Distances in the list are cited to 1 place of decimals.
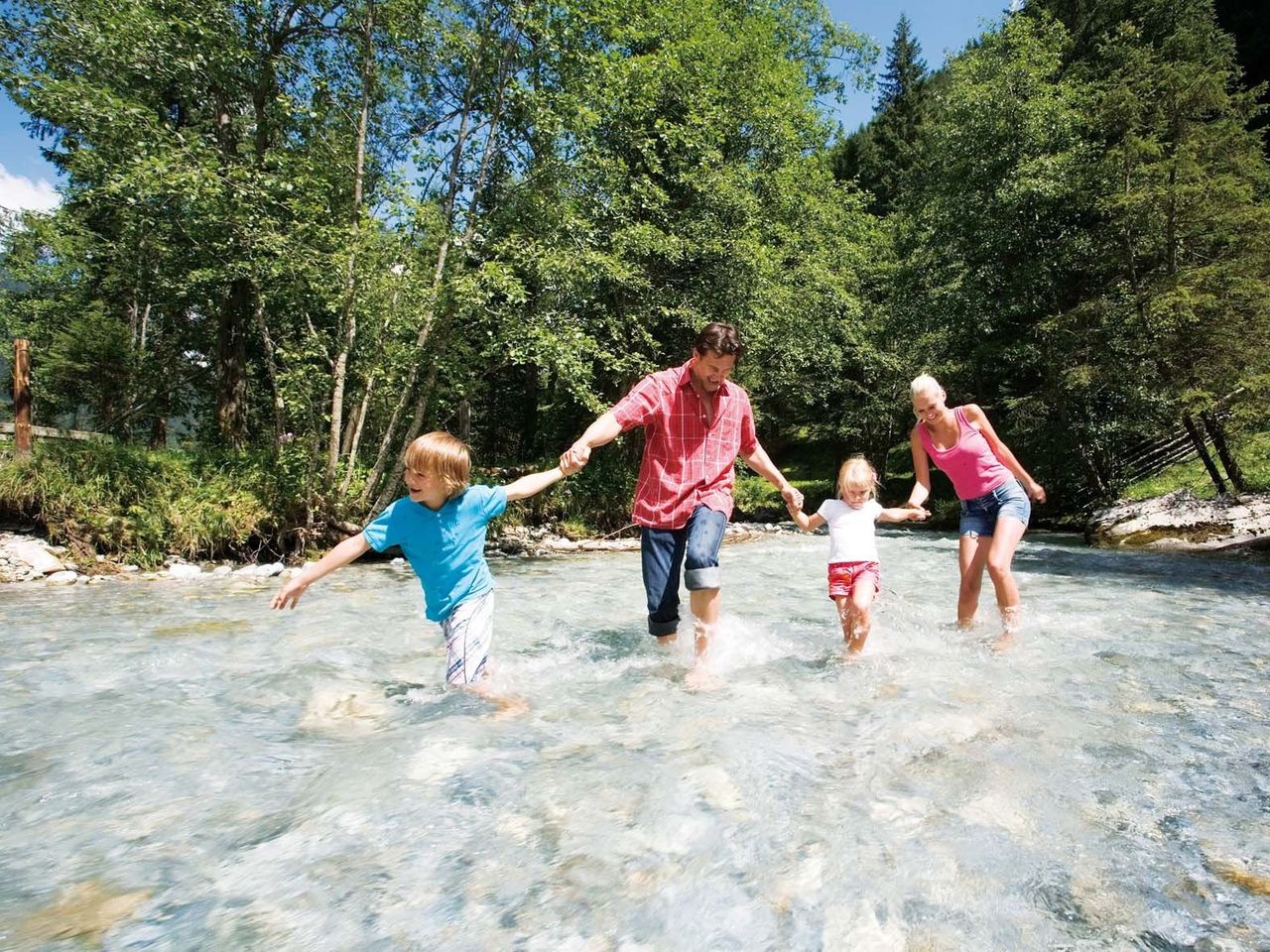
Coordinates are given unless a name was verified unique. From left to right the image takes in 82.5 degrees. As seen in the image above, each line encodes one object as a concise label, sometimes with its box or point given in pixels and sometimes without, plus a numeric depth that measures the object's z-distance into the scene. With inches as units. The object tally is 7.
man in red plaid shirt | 179.8
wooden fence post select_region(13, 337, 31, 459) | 450.6
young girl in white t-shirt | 201.3
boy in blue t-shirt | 155.1
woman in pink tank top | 223.3
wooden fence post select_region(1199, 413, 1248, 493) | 581.6
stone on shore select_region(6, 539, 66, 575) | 394.9
